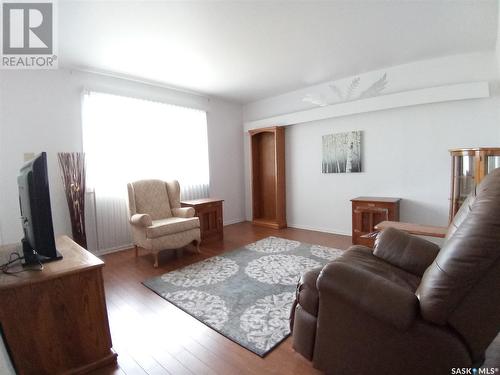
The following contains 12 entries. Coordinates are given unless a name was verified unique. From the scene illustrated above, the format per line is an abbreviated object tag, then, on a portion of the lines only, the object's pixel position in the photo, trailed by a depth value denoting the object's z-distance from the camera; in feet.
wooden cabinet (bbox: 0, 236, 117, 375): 4.43
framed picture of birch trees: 13.44
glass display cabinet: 8.77
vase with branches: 10.57
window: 11.66
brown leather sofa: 3.28
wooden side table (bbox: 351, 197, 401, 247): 11.42
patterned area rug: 6.16
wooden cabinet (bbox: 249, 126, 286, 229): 16.24
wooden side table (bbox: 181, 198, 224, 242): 13.22
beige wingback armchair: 10.39
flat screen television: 4.76
